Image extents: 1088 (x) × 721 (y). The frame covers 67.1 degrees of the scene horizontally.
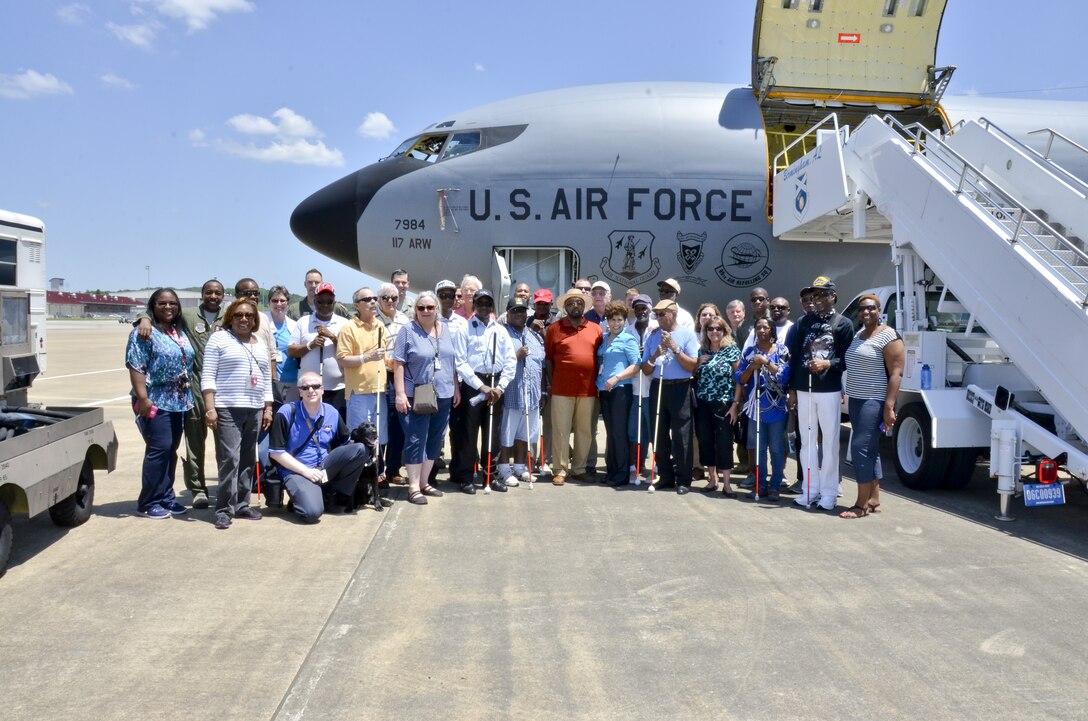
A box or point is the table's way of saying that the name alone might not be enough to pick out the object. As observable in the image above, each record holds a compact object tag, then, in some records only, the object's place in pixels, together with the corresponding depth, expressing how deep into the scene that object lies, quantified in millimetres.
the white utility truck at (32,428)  4805
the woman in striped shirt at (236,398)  6000
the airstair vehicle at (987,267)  6242
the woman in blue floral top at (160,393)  6027
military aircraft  10820
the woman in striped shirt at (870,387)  6488
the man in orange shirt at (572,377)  7613
